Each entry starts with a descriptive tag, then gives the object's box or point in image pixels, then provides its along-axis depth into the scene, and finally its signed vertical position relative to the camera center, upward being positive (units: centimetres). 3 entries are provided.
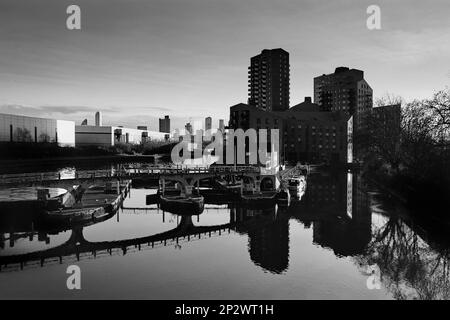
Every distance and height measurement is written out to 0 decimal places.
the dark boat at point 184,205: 6594 -946
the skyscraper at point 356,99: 19908 +2412
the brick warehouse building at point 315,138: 16288 +387
